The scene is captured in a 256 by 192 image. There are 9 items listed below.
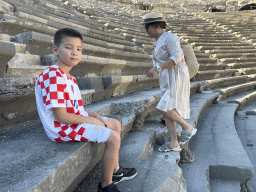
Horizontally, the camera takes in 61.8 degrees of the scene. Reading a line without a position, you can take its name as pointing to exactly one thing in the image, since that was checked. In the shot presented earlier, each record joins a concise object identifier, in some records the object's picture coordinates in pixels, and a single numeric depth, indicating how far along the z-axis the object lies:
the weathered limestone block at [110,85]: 2.26
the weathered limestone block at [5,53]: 1.34
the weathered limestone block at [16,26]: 2.19
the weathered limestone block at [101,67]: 2.29
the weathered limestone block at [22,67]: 1.49
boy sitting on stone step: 1.10
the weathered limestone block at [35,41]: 1.95
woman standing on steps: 1.87
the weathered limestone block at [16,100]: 1.25
